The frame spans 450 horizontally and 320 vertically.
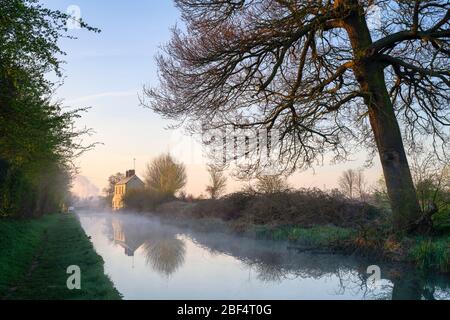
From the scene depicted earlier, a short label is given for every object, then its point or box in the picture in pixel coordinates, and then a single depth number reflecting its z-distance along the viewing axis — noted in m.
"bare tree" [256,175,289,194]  19.61
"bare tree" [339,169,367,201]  17.59
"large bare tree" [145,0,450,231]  10.79
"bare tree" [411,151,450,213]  11.15
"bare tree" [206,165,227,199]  39.09
